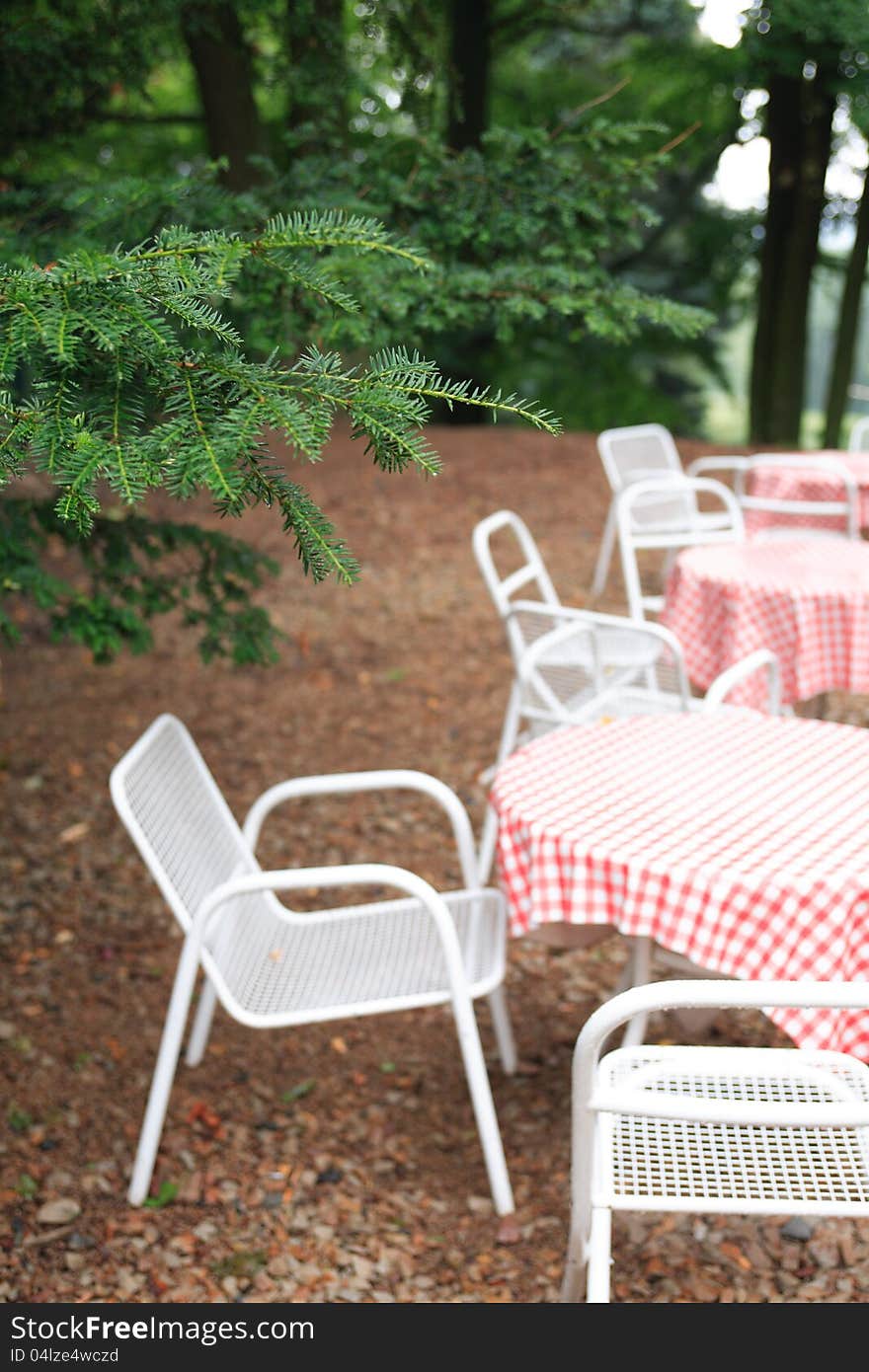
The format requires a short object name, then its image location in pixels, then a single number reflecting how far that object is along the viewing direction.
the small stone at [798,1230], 2.86
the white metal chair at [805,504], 6.80
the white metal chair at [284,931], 2.82
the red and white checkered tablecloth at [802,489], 7.55
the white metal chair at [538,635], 4.36
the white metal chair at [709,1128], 1.90
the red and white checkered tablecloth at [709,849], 2.45
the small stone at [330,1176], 3.14
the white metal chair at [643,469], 7.36
